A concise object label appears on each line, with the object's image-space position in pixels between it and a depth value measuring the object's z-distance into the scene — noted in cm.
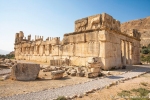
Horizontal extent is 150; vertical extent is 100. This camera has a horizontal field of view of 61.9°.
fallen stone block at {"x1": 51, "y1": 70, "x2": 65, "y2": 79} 676
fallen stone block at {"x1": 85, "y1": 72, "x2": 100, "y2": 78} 708
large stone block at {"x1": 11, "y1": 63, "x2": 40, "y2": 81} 650
